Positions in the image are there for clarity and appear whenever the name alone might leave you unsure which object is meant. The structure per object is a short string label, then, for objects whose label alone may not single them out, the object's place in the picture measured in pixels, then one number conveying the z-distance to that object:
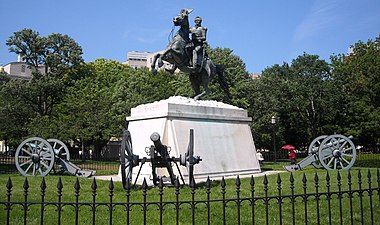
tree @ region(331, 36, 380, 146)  32.94
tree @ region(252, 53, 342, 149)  32.53
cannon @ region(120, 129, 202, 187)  8.23
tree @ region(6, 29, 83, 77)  35.69
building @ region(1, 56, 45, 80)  70.56
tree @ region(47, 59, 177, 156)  27.70
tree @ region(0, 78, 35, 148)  31.62
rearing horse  12.94
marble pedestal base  11.83
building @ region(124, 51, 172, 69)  100.18
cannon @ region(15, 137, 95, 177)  13.09
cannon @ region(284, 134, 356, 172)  13.91
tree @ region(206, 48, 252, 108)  29.48
